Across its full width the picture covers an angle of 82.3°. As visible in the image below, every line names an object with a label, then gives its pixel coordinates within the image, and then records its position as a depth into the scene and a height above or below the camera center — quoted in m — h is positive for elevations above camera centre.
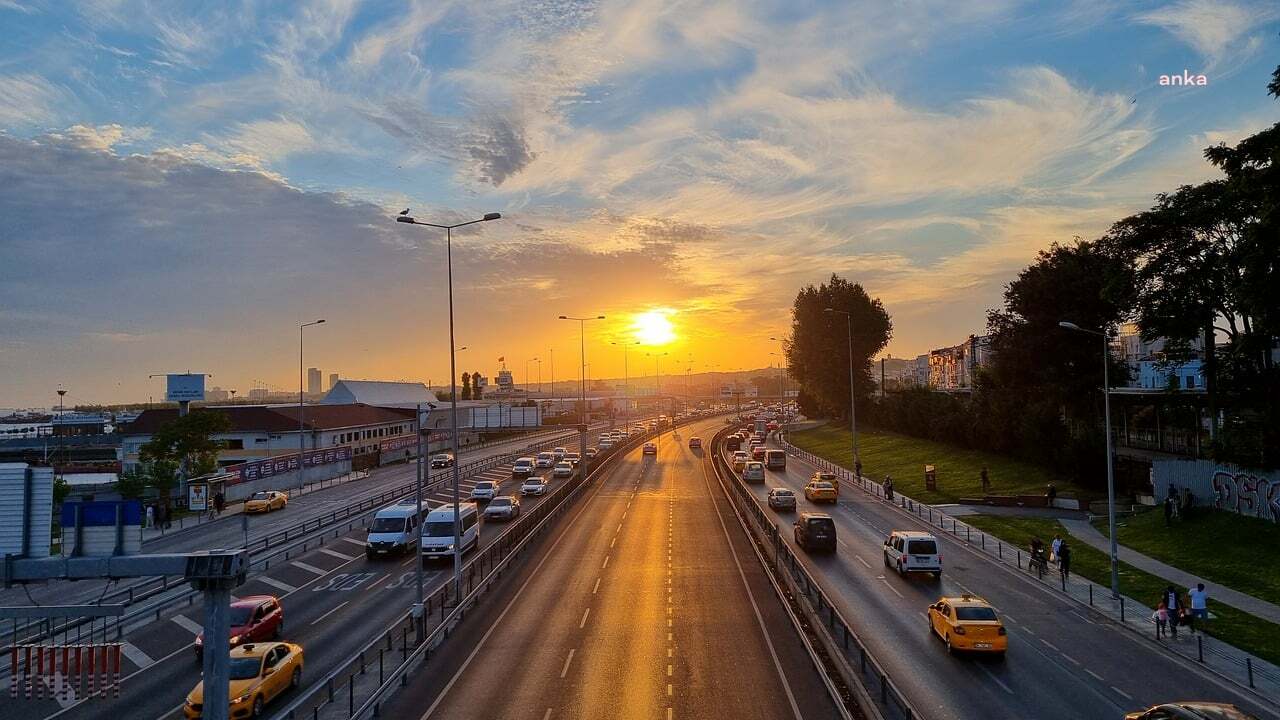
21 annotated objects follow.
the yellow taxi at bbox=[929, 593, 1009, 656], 20.66 -7.09
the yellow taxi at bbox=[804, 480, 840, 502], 52.84 -8.02
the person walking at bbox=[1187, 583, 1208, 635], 23.81 -7.56
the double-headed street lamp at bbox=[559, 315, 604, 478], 63.23 -5.33
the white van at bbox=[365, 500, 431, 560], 36.19 -7.20
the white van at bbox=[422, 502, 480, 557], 34.94 -7.08
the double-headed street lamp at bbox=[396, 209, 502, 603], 26.92 -5.12
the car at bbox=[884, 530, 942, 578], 30.80 -7.38
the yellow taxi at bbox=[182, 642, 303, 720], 16.80 -6.95
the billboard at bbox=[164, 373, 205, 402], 96.25 +0.78
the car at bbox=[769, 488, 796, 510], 49.66 -7.99
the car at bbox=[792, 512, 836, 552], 35.78 -7.43
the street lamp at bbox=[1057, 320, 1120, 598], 27.48 -5.54
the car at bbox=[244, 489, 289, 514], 53.47 -8.09
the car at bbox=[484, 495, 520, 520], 47.03 -7.87
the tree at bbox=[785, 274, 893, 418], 104.69 +6.16
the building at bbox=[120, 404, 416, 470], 78.75 -4.41
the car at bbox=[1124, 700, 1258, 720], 12.97 -6.09
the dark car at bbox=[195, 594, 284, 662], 21.98 -7.11
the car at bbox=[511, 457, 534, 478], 71.94 -8.00
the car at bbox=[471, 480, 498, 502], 56.28 -8.02
